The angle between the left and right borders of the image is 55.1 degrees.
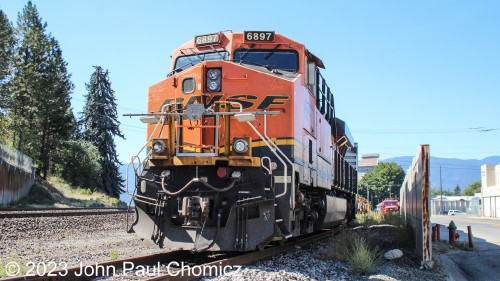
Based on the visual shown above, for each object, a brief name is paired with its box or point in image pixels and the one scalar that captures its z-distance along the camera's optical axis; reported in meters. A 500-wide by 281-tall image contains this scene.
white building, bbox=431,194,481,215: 95.43
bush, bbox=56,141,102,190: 42.12
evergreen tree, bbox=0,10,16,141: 32.50
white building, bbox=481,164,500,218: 63.69
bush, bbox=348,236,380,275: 7.18
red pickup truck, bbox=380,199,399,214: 40.25
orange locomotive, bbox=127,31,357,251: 6.84
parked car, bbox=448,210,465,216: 81.69
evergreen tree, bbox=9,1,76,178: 37.12
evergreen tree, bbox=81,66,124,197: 44.63
